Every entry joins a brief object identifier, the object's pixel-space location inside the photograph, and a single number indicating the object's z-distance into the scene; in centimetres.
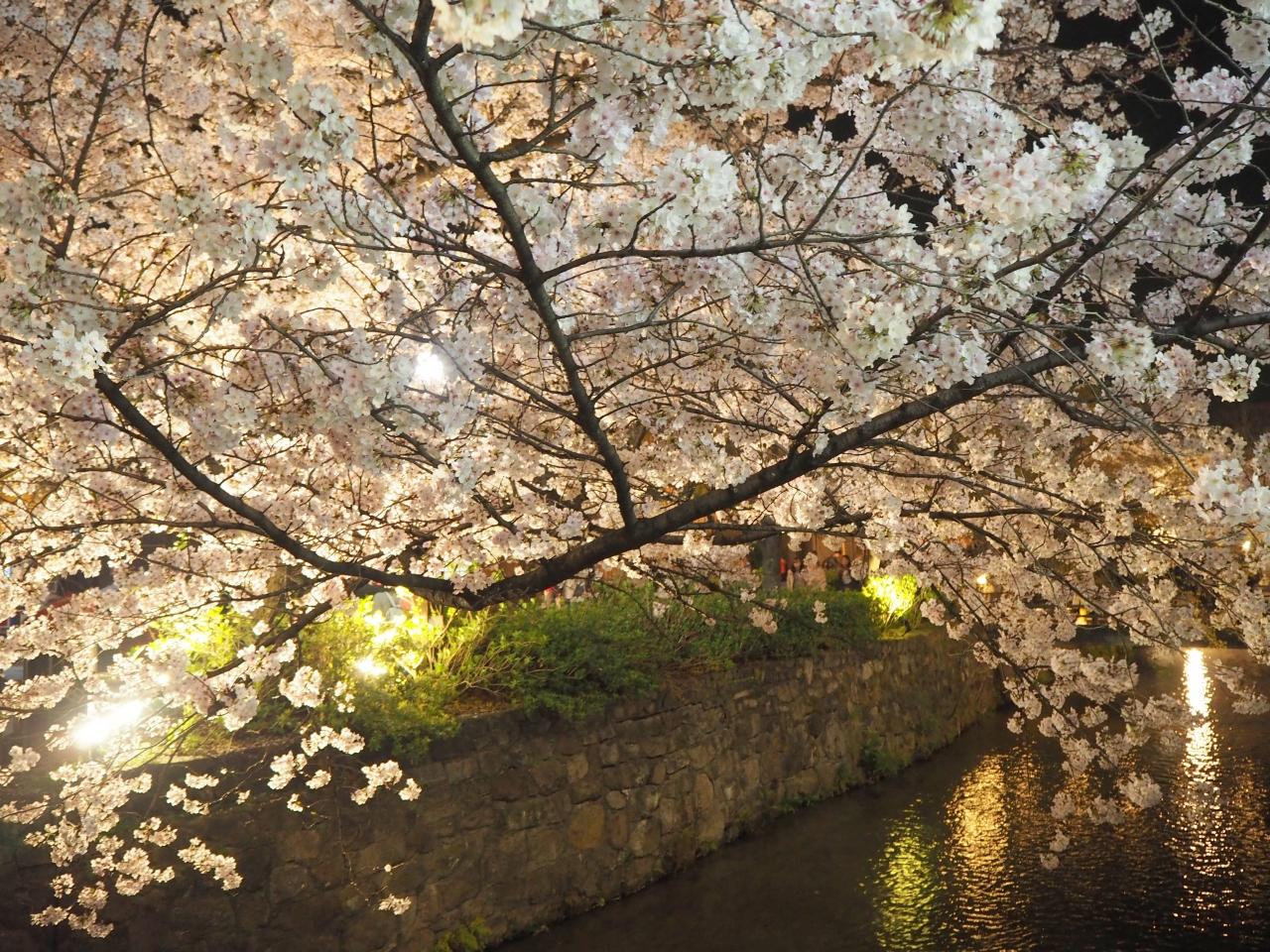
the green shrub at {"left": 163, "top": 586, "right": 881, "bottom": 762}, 573
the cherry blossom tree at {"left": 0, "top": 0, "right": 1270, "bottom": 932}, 284
